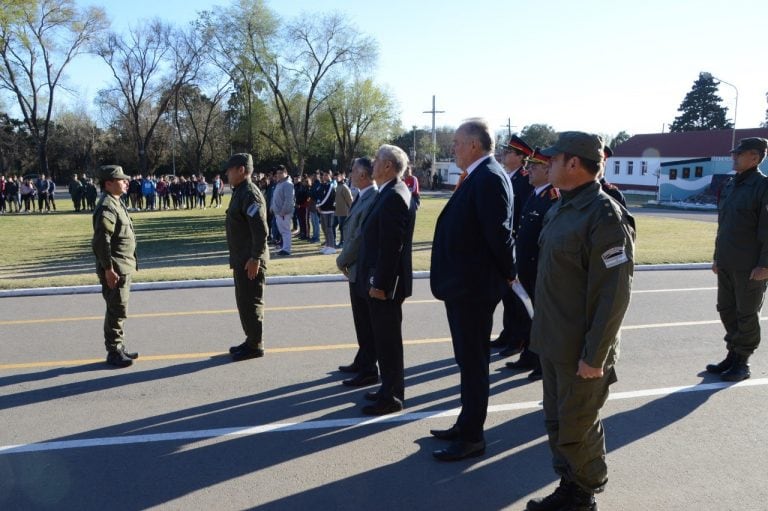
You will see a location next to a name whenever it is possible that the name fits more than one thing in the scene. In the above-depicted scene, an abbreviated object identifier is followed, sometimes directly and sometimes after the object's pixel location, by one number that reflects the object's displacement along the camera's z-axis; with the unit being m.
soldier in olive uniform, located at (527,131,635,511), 3.04
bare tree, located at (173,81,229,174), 63.78
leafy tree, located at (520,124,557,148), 81.50
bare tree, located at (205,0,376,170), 48.69
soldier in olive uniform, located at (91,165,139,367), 5.95
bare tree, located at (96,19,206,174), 53.75
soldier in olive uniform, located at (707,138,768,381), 5.40
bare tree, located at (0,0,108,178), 46.25
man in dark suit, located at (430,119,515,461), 3.92
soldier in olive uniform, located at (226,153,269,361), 6.11
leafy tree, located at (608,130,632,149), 91.46
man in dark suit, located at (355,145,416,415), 4.63
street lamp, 49.00
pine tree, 81.62
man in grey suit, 5.40
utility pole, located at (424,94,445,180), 63.41
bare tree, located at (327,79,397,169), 57.75
